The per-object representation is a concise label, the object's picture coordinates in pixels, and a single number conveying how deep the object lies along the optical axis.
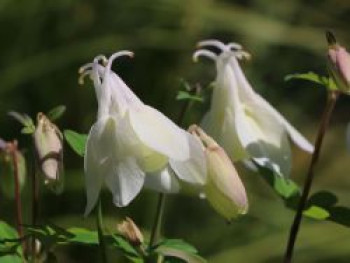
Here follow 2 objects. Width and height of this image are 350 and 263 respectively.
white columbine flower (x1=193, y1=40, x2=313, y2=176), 0.80
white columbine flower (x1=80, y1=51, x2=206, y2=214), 0.76
